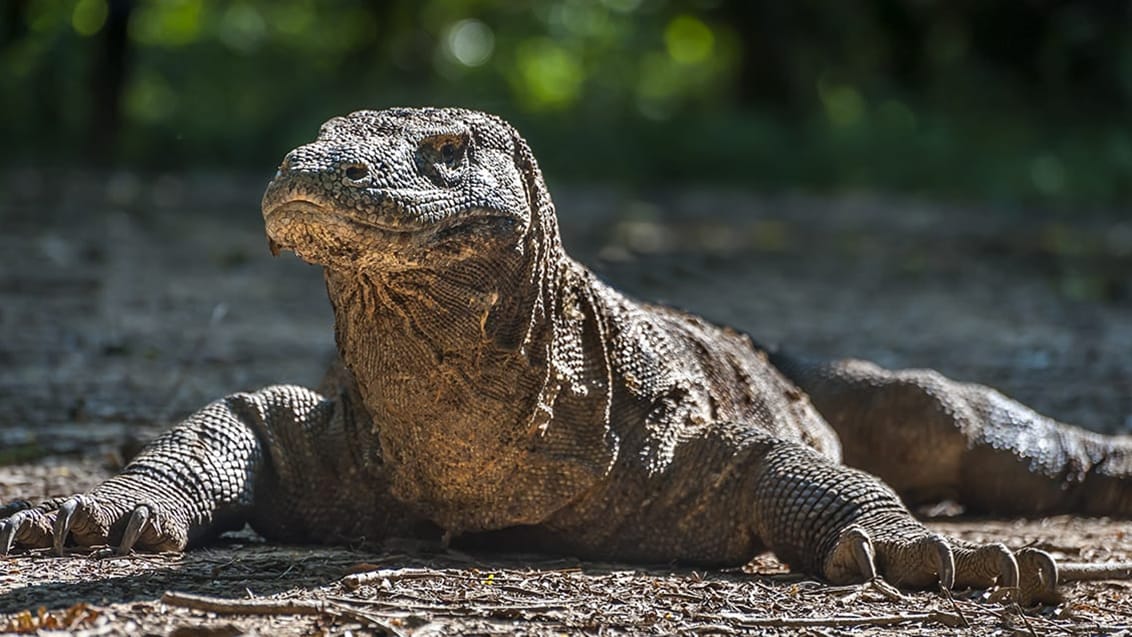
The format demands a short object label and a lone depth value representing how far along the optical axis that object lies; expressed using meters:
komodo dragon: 7.72
